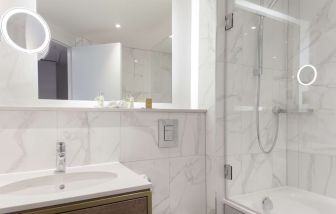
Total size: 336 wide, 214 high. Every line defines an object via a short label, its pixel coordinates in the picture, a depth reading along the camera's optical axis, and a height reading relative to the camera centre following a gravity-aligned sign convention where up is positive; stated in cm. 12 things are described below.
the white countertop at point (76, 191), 78 -34
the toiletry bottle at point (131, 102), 153 +2
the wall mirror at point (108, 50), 139 +37
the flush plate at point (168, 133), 155 -20
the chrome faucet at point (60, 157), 115 -26
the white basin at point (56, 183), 102 -38
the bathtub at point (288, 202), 156 -69
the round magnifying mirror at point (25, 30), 121 +41
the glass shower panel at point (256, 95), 169 +7
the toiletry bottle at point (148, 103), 154 +1
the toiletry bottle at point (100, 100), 143 +3
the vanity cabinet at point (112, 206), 83 -39
